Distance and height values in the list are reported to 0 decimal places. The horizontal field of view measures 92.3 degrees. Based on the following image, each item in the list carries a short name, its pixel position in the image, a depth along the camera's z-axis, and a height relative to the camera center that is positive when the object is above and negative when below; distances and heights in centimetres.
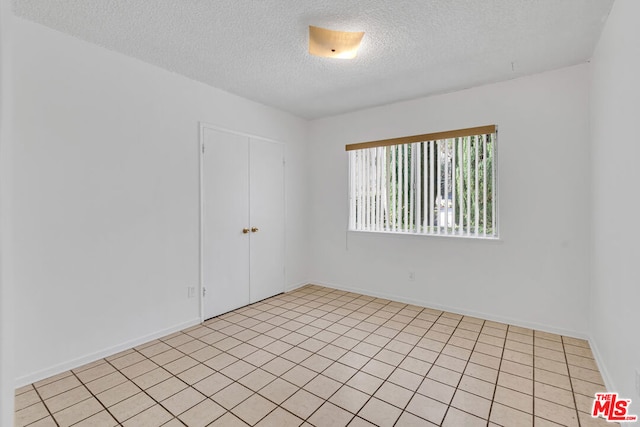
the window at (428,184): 336 +36
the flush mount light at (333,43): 228 +131
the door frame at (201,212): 330 +1
